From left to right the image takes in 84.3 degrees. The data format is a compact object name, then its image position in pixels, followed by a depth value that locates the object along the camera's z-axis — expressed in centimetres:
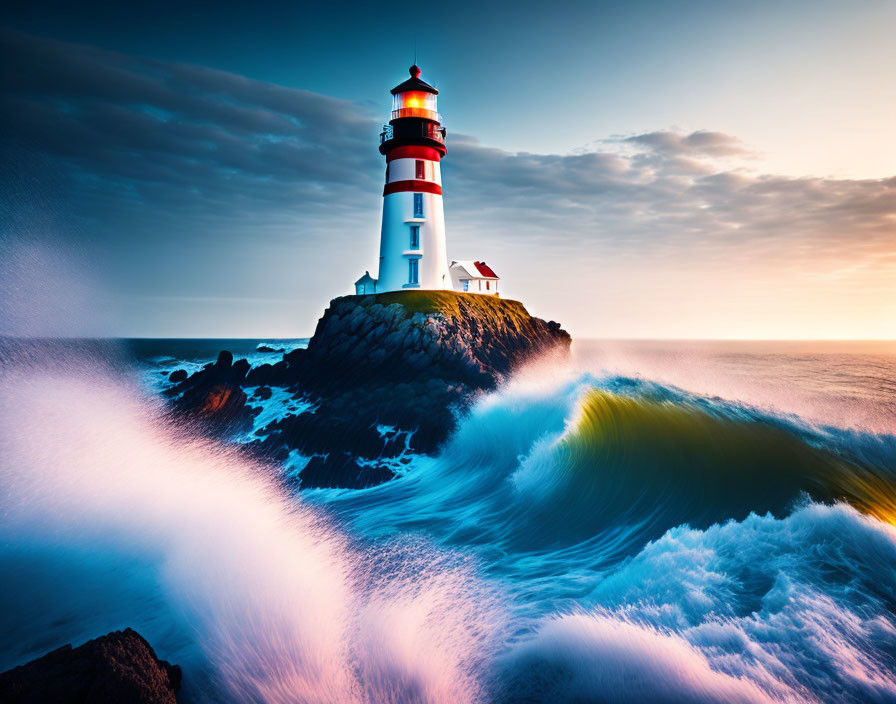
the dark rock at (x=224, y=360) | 2692
